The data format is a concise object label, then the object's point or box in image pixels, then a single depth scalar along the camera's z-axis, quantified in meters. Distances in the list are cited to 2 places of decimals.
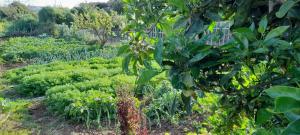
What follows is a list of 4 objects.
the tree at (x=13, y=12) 30.58
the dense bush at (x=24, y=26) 25.59
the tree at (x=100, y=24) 15.95
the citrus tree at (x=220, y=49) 0.83
